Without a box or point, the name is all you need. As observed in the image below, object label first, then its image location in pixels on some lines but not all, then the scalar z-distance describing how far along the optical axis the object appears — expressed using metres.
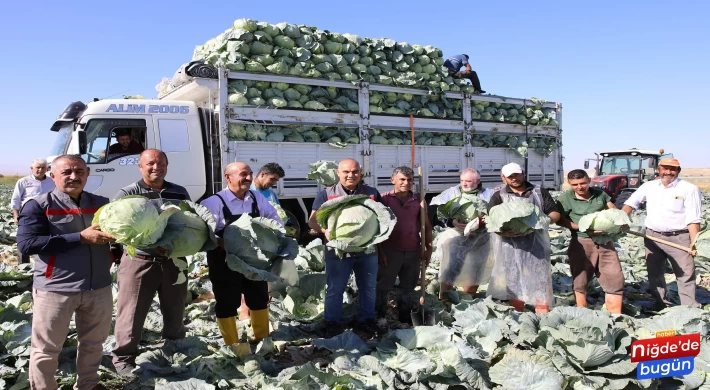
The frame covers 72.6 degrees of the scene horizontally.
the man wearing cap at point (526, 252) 5.02
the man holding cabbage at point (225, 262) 4.03
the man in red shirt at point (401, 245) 4.93
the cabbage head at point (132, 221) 3.09
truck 7.72
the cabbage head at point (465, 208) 5.31
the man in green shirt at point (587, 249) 5.16
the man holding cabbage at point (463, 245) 5.48
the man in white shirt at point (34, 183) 7.63
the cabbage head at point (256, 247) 3.55
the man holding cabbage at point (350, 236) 4.24
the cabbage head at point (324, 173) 8.28
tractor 15.79
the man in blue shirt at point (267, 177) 5.74
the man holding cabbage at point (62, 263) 3.15
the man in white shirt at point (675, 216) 5.30
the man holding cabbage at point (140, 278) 3.74
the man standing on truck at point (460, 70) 11.02
